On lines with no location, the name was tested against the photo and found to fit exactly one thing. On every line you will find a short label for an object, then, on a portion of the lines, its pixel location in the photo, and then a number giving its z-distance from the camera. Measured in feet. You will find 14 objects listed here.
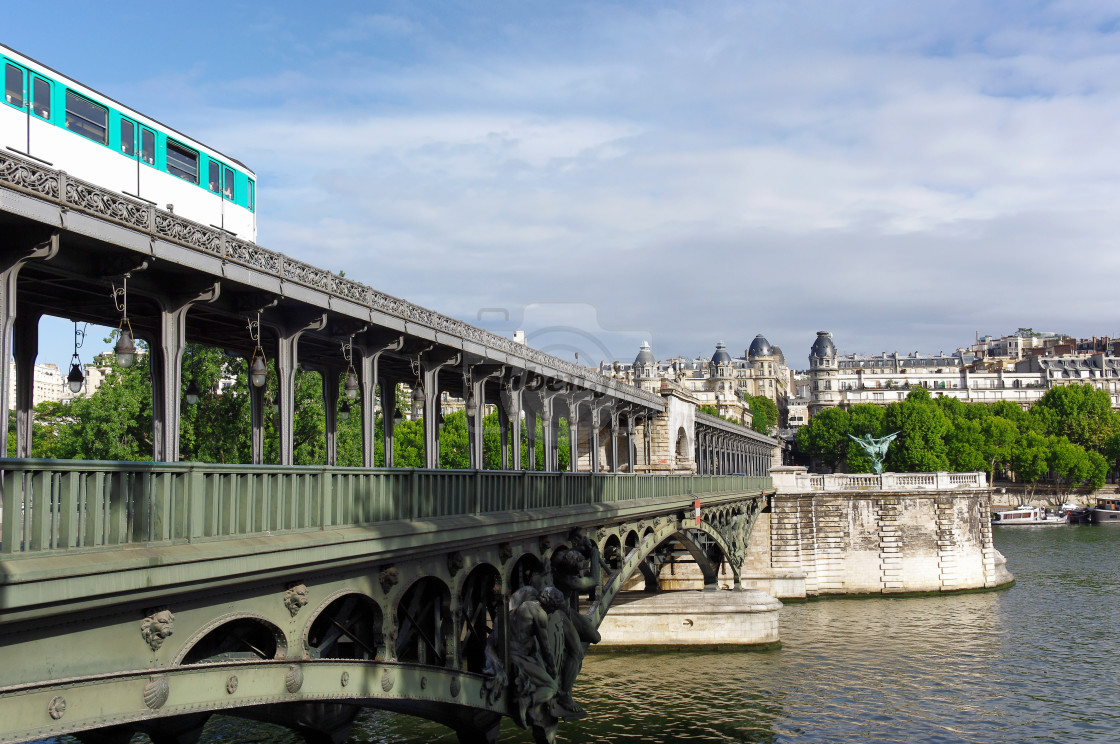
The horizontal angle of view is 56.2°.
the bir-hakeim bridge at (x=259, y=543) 30.35
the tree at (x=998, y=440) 412.36
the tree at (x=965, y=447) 378.73
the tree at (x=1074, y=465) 416.05
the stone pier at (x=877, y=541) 190.39
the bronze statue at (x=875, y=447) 254.63
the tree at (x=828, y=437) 479.82
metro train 47.98
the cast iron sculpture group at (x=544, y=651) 56.59
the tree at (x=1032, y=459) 413.45
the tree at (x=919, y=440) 376.27
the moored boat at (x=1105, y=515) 367.91
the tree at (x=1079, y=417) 467.11
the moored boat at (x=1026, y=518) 368.27
